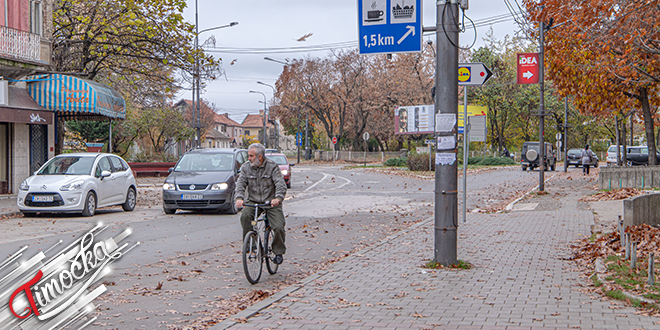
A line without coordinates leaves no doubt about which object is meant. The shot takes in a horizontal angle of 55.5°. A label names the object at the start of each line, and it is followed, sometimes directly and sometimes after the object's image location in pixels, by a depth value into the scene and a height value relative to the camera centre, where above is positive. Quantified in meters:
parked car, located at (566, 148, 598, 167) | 49.09 -0.55
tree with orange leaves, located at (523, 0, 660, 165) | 12.86 +2.64
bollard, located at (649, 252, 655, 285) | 6.37 -1.24
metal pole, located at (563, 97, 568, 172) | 39.61 -0.06
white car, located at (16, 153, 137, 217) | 14.62 -0.85
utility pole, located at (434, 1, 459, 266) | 7.96 +0.22
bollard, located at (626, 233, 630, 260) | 7.99 -1.25
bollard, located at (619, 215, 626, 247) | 9.15 -1.24
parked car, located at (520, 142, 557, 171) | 43.66 -0.35
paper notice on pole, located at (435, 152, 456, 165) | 8.04 -0.09
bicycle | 7.14 -1.13
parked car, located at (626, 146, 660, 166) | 48.94 -0.32
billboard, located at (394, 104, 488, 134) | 51.00 +2.74
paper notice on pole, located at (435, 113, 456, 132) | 8.02 +0.37
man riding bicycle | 7.43 -0.40
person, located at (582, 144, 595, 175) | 37.25 -0.47
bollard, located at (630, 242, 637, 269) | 7.27 -1.25
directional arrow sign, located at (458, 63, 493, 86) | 10.84 +1.34
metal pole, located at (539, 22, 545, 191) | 20.13 +1.25
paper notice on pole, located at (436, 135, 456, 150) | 8.04 +0.12
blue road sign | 8.88 +1.82
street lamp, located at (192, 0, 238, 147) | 35.81 +6.05
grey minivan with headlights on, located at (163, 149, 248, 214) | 15.24 -0.90
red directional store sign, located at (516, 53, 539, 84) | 21.56 +2.88
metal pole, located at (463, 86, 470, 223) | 12.52 +0.13
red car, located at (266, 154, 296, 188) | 27.06 -0.74
